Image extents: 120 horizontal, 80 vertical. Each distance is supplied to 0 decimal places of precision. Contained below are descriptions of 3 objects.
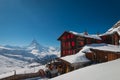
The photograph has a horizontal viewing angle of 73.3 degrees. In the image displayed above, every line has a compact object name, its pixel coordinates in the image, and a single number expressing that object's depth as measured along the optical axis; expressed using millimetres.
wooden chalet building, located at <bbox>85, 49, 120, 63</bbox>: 15157
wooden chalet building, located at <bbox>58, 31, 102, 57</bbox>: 24088
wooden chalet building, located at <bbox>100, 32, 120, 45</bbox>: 25343
